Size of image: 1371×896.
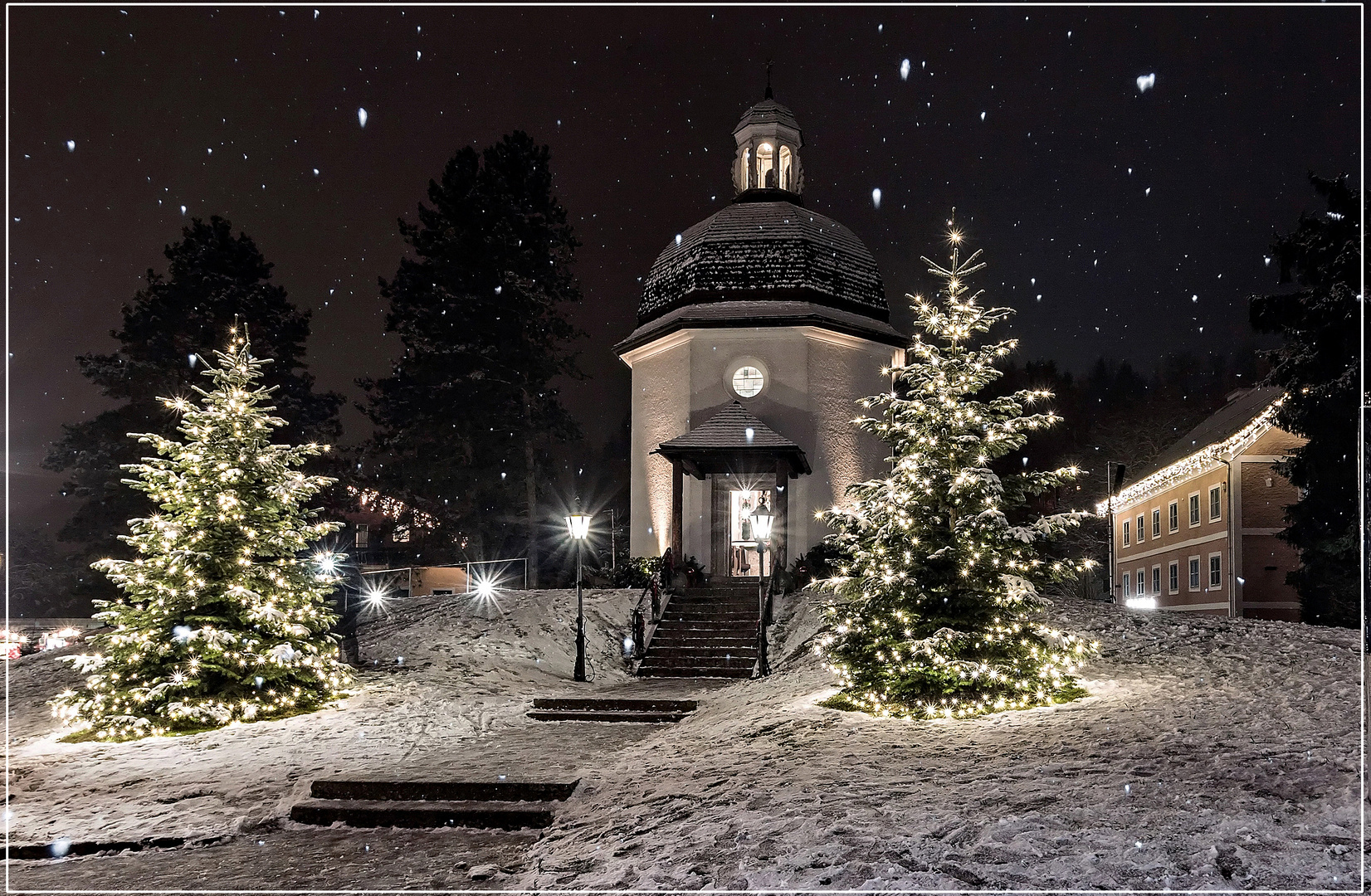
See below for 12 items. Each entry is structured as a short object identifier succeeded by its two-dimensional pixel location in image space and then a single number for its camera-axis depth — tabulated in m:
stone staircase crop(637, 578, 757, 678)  17.61
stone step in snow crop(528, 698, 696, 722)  13.48
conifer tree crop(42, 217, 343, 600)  34.72
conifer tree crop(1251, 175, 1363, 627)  19.00
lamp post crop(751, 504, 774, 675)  16.41
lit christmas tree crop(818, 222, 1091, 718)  10.62
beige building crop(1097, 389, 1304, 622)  28.66
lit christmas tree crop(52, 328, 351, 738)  12.47
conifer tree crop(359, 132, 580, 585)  35.62
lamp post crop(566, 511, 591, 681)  16.69
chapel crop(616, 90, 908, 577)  25.58
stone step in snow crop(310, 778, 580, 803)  8.97
